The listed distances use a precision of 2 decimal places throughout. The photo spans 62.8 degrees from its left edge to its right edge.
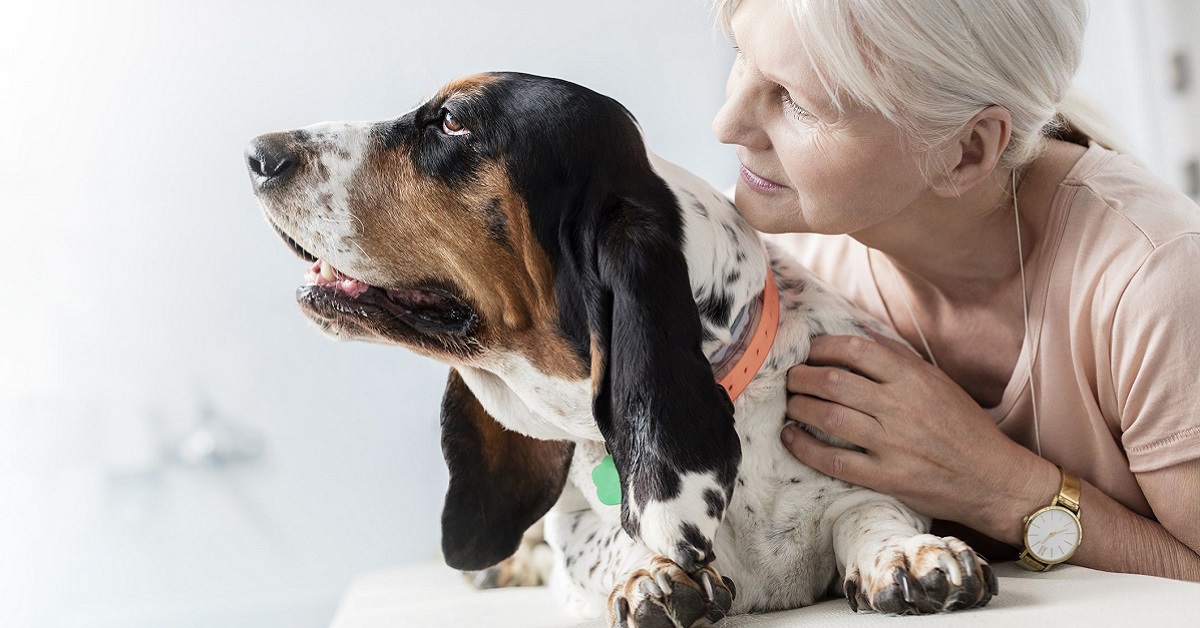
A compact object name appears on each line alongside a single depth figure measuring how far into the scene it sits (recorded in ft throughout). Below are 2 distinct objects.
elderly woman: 5.05
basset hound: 4.33
